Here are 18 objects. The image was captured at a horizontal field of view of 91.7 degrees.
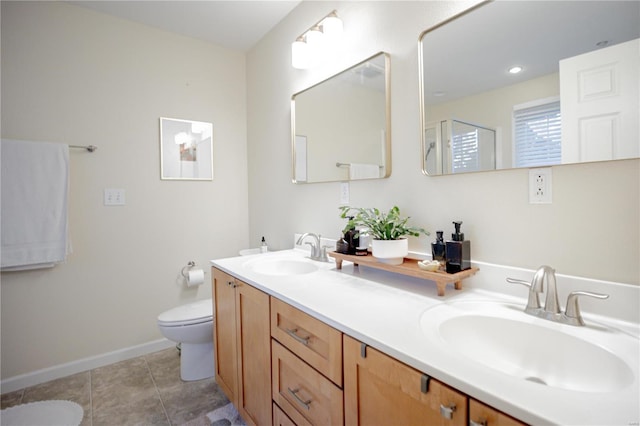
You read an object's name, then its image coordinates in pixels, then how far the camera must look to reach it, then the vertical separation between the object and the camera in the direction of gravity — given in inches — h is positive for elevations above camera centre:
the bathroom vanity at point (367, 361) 21.6 -14.0
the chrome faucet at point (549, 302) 33.2 -10.9
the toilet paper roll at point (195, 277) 94.6 -20.3
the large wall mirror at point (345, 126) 58.6 +18.2
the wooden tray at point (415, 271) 41.5 -9.2
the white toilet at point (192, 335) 72.8 -29.5
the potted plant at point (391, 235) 49.2 -4.6
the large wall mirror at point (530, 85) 33.5 +15.3
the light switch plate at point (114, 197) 85.2 +4.4
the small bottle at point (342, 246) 59.4 -7.2
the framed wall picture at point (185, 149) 93.5 +19.4
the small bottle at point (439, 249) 46.4 -6.3
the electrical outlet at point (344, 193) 68.0 +3.5
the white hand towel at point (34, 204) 71.1 +2.4
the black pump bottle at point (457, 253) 43.4 -6.6
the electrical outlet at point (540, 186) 38.8 +2.5
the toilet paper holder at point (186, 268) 97.3 -17.8
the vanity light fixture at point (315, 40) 66.1 +38.1
